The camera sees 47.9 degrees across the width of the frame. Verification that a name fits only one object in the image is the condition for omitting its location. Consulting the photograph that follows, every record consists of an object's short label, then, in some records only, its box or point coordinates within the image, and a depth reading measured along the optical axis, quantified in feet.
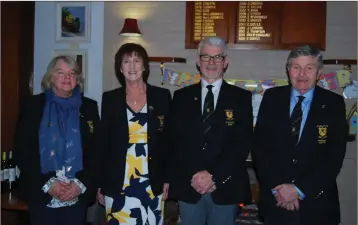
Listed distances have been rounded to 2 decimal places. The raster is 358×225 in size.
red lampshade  12.21
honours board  11.87
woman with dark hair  7.02
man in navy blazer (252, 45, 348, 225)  6.64
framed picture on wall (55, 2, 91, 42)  12.66
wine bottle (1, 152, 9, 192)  9.92
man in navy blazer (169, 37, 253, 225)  6.82
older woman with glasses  7.08
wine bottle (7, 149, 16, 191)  10.03
